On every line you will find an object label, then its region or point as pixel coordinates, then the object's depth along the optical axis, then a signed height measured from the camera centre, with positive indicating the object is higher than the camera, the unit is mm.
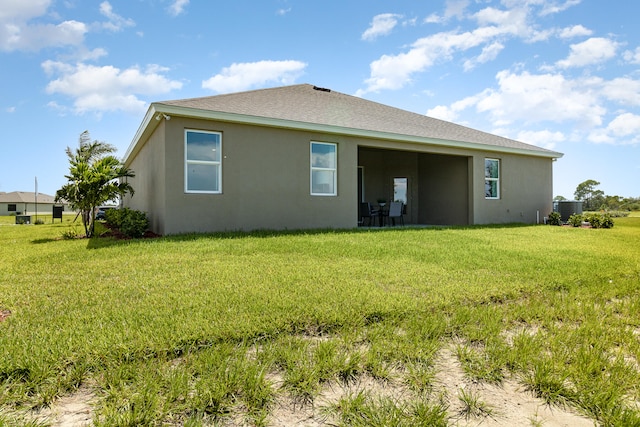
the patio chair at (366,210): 13038 +79
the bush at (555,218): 14359 -217
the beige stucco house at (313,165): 8953 +1530
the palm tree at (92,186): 9602 +709
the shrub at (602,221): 13219 -305
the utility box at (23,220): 21219 -534
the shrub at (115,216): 10138 -162
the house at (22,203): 51938 +1256
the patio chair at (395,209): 13281 +121
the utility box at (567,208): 15828 +213
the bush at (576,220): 13771 -286
